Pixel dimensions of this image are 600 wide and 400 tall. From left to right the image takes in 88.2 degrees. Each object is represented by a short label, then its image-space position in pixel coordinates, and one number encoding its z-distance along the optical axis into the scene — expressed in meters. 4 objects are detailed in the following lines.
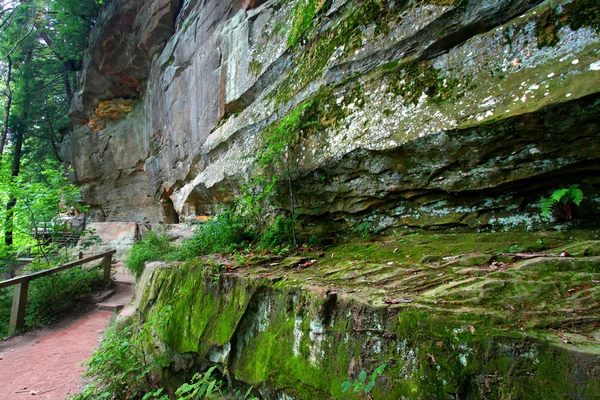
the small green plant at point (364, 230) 3.58
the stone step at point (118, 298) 7.33
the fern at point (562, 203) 2.26
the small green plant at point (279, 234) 4.20
